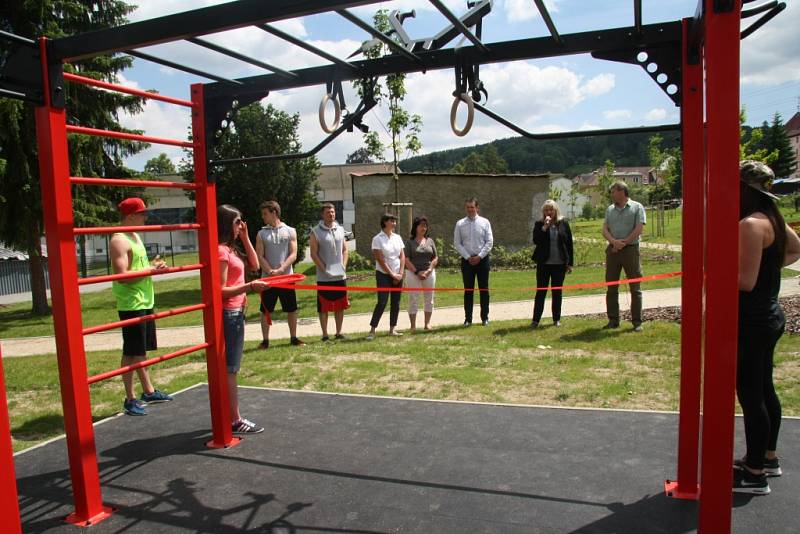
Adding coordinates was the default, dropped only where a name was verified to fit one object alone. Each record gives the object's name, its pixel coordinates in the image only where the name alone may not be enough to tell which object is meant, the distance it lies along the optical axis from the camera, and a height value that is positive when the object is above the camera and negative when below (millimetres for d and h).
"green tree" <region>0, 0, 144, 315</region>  12180 +2146
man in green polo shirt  7398 -264
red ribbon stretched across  4145 -443
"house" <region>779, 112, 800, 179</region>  86781 +12529
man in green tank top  4741 -427
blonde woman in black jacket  7953 -366
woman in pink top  4195 -352
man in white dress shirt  8406 -303
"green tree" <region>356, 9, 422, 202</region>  11586 +2443
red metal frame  3008 -298
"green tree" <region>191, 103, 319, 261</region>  17438 +1843
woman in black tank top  2975 -487
